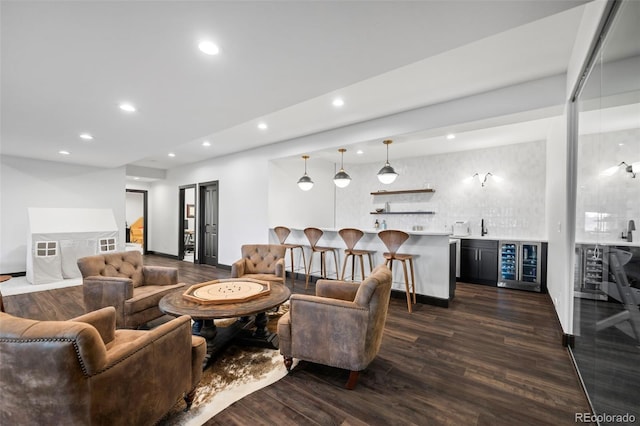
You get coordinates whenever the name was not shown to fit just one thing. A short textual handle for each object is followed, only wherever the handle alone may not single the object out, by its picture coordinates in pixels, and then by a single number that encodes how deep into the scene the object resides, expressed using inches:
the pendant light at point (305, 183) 207.2
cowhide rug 72.7
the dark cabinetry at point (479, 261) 207.3
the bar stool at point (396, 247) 150.8
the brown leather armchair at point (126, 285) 114.3
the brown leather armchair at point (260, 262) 154.7
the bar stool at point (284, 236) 209.1
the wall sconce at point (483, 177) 225.6
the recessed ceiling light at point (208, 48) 76.8
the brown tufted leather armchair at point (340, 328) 81.2
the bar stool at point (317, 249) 192.5
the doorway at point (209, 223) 280.8
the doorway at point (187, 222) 317.1
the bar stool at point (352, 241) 171.5
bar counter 156.3
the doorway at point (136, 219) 357.1
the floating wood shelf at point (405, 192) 254.0
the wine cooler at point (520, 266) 193.2
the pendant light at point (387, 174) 172.7
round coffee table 90.0
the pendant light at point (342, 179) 193.0
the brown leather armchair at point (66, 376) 45.3
